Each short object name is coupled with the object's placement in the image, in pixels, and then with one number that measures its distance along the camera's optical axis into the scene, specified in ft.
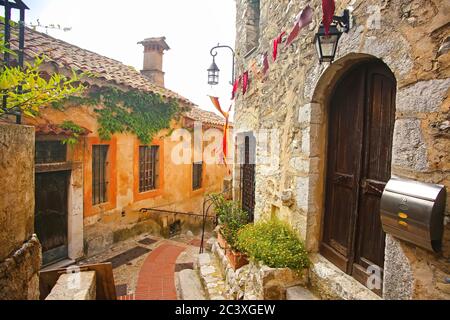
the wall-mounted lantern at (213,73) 20.25
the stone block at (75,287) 6.59
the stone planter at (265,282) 9.23
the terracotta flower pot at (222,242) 14.75
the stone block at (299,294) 8.84
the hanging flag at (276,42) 12.19
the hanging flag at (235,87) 19.70
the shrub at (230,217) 14.88
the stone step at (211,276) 13.29
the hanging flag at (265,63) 14.09
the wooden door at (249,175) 17.51
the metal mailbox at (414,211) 5.29
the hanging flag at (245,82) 17.65
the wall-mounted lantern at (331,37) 7.78
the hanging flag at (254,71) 15.50
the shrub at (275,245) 9.64
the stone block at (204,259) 16.66
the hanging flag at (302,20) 9.89
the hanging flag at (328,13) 7.84
